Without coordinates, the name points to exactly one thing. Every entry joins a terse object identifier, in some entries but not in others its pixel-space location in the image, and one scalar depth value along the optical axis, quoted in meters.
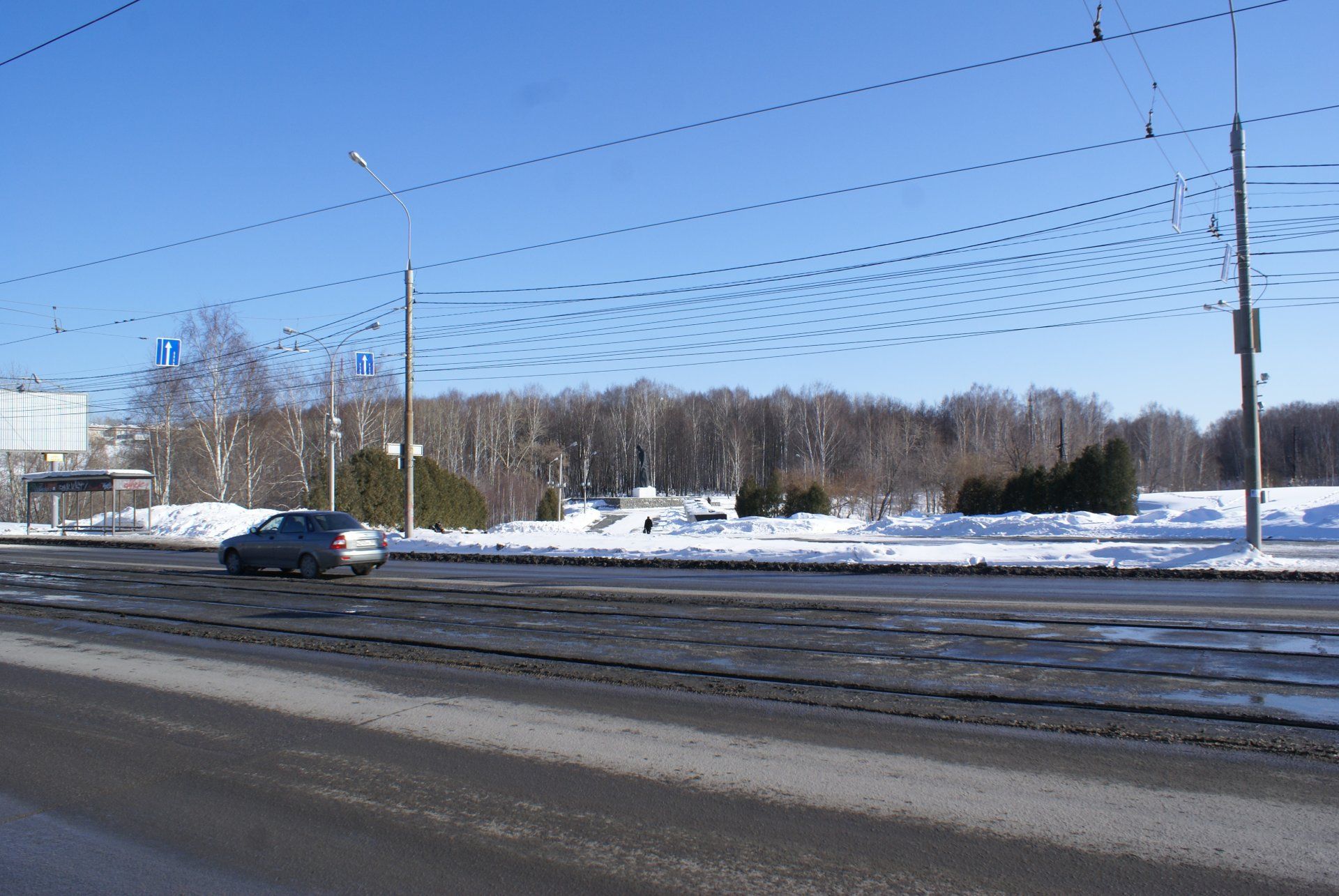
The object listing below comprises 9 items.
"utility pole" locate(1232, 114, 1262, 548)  20.00
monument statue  98.69
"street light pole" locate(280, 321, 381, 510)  34.11
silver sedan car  20.22
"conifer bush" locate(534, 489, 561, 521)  66.94
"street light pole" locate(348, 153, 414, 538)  30.92
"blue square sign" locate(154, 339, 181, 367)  34.91
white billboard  60.81
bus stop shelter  39.69
